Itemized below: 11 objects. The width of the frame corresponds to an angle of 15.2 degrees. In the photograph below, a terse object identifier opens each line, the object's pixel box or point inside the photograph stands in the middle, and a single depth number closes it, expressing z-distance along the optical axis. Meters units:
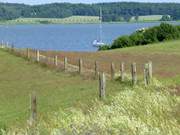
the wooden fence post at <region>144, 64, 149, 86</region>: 29.90
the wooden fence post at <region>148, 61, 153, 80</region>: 31.54
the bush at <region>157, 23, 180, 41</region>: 82.25
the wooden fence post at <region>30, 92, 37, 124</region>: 18.12
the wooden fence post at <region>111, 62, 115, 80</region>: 32.86
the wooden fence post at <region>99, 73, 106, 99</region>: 24.06
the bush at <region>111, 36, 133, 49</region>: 81.71
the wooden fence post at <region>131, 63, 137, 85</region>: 29.85
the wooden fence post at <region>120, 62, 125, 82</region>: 31.77
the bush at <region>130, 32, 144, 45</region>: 82.56
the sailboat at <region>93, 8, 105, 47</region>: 124.35
